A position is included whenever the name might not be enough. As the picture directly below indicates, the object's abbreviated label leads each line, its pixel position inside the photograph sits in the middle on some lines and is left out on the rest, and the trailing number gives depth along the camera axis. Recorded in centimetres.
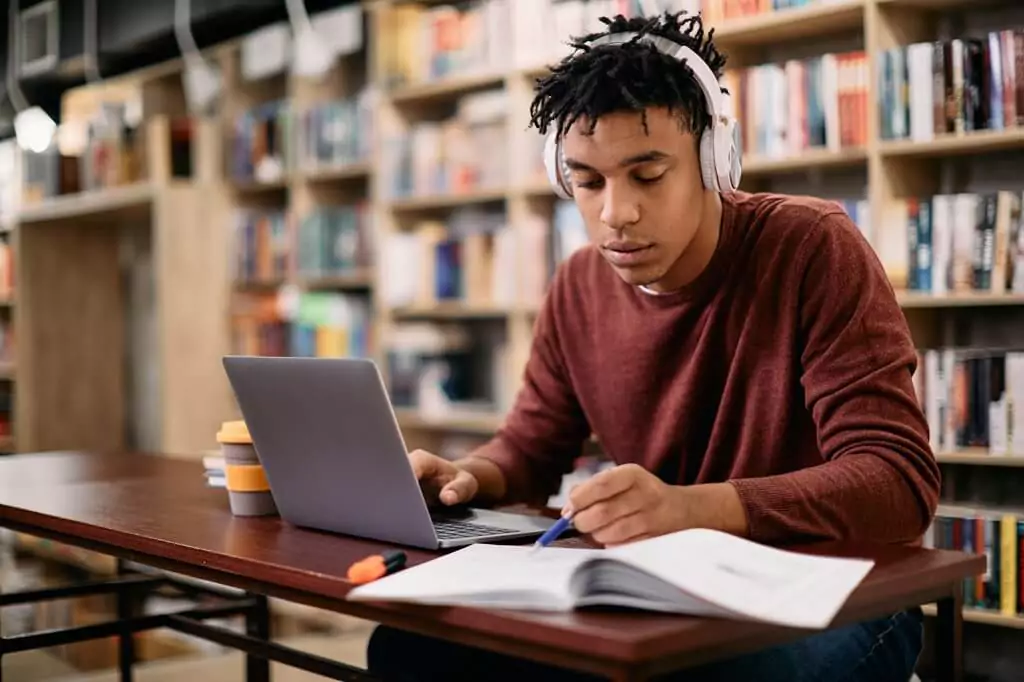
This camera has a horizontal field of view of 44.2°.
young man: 132
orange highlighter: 116
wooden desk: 94
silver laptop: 129
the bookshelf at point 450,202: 299
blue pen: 123
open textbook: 99
